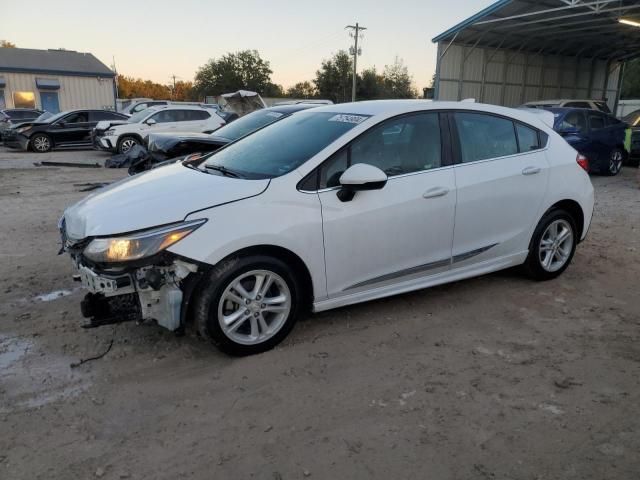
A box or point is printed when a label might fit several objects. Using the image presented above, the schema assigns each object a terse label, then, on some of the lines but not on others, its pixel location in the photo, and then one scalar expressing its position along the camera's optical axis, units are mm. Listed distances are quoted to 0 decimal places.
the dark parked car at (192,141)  7484
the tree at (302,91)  63644
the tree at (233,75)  65188
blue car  11828
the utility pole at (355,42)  45188
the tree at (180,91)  80188
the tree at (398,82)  63184
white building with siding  33969
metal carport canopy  18719
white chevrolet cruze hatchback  3229
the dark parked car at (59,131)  17734
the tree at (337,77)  58406
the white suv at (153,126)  16266
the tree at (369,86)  59656
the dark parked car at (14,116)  21328
